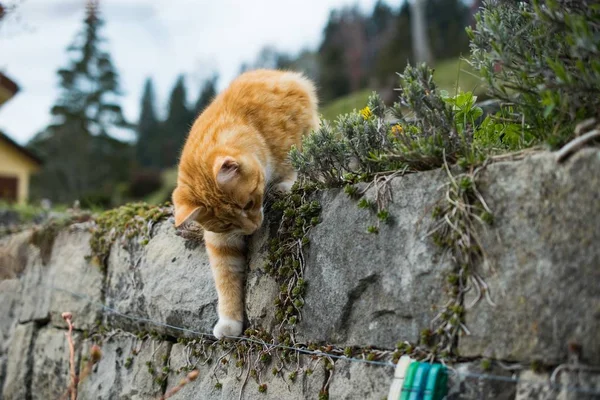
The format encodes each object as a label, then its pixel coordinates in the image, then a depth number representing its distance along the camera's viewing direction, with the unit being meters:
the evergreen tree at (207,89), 25.50
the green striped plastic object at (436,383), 1.76
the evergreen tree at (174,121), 27.55
